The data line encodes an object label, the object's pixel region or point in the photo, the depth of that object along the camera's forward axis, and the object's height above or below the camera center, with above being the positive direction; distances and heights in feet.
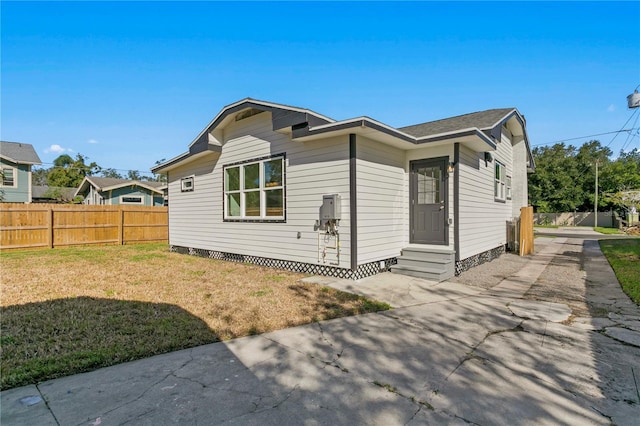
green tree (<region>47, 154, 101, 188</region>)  118.01 +15.44
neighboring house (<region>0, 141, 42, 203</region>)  65.10 +9.34
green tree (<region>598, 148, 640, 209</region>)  84.12 +9.64
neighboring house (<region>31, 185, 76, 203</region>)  92.84 +5.71
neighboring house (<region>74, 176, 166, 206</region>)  77.92 +5.40
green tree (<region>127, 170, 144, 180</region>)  222.07 +26.73
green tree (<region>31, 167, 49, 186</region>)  181.31 +23.02
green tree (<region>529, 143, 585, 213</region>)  101.35 +8.77
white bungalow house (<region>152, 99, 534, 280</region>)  20.58 +1.64
